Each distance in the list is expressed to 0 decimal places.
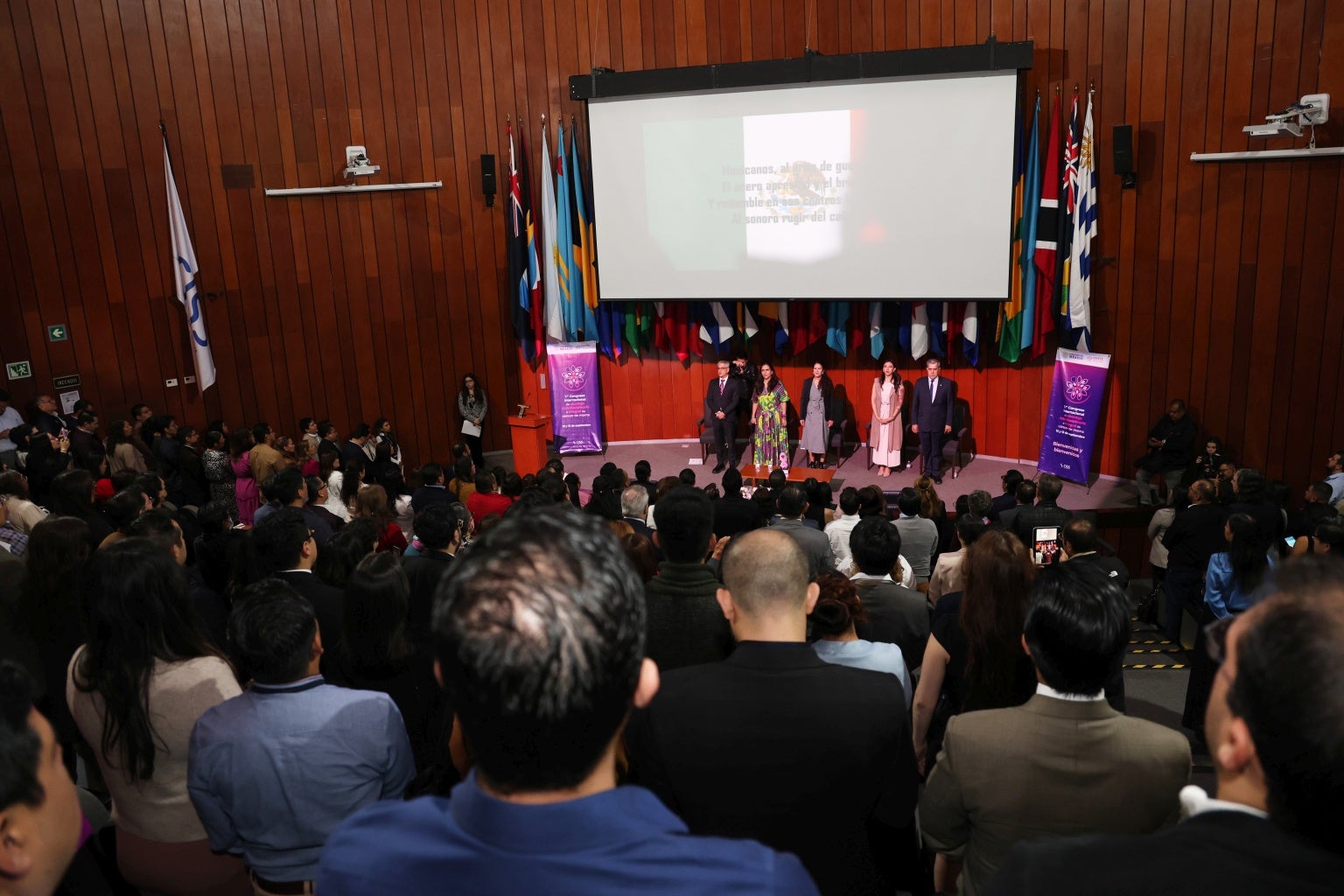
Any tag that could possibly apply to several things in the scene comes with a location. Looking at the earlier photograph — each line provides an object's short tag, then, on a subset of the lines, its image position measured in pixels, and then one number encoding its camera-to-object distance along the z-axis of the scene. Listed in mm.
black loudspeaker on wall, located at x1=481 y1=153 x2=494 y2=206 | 10281
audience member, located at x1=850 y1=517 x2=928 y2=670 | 3834
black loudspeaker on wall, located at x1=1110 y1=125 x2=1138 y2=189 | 8641
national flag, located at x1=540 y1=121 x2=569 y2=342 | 10539
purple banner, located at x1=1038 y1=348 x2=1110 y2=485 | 9188
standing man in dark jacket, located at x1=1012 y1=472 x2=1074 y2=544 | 5297
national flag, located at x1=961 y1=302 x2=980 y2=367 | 9858
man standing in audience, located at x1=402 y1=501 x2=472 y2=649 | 3605
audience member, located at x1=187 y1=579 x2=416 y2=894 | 2297
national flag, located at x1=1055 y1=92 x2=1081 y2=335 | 9031
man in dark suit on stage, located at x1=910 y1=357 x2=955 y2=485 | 9742
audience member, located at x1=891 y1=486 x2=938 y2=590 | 5449
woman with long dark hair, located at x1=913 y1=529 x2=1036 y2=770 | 2889
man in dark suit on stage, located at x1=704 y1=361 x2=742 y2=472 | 10266
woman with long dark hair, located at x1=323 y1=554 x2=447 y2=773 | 3059
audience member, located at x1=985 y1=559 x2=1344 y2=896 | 1037
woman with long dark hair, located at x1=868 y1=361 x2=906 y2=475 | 9961
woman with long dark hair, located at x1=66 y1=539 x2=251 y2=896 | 2541
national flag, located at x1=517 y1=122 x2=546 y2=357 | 10562
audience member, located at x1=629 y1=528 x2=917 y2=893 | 1988
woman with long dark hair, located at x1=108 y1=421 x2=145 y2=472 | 8125
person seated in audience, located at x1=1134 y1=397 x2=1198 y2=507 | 8734
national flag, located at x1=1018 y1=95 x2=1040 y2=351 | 9250
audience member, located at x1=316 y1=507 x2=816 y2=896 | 910
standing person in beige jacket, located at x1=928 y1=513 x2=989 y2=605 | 4590
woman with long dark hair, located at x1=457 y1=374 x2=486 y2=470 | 10695
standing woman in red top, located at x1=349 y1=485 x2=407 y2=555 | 5527
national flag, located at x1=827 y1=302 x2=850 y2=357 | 10398
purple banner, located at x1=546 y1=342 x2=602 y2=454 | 10844
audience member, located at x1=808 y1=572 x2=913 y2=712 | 2889
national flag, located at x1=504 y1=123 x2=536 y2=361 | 10469
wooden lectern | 9844
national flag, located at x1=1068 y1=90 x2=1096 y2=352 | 8955
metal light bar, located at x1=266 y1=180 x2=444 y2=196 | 10203
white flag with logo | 9867
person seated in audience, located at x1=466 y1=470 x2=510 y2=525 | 6035
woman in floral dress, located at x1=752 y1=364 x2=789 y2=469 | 10086
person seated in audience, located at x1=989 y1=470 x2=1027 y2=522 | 6594
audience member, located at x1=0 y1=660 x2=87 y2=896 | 1321
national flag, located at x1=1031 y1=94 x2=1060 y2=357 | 9148
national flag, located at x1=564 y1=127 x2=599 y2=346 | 10531
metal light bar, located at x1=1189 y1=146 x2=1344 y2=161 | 7884
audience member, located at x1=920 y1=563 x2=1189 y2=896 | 1991
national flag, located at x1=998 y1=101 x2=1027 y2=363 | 9305
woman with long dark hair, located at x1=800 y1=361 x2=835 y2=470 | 10211
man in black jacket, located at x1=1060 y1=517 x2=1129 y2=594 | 4562
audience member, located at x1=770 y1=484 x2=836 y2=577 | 4766
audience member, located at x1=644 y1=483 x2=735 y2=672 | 3092
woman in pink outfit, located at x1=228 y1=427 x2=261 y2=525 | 7641
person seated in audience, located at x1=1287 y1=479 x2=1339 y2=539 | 5580
